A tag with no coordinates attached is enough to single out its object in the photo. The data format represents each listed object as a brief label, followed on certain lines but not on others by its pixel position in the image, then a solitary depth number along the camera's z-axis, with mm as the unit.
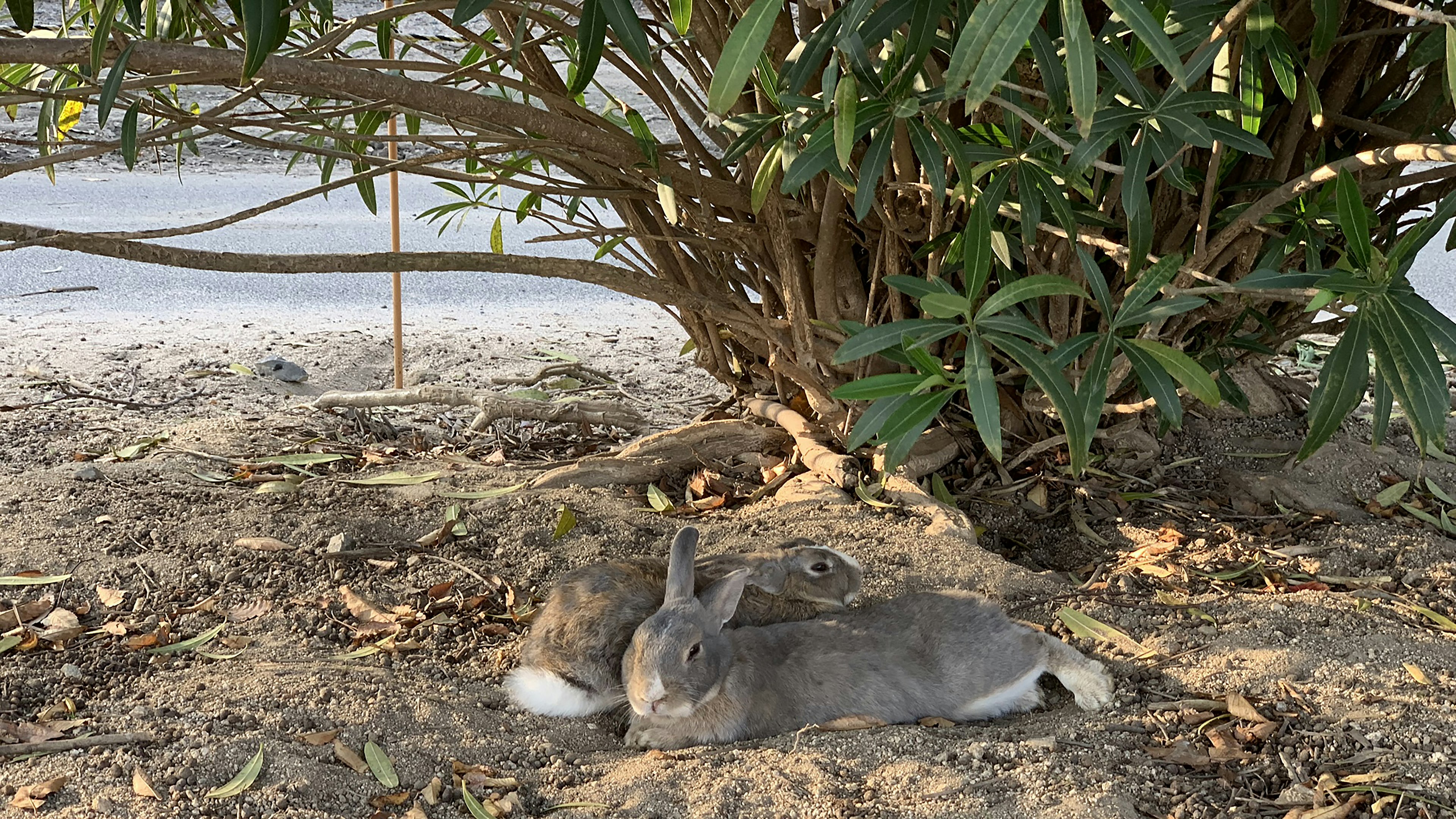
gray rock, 6070
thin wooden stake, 4484
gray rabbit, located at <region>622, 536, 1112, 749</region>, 2838
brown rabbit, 2939
